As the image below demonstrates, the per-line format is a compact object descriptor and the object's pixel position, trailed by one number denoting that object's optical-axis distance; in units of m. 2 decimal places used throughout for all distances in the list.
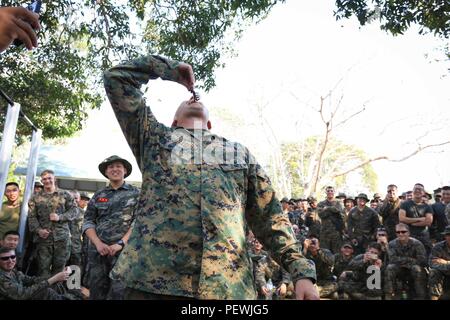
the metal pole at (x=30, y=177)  6.76
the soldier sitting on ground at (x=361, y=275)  7.77
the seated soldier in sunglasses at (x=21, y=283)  5.14
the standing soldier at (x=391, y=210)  8.88
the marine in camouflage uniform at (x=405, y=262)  7.33
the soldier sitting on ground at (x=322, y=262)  8.20
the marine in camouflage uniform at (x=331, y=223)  9.48
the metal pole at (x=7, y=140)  4.80
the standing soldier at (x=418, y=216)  7.99
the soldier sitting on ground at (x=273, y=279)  7.55
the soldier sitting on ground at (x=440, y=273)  6.85
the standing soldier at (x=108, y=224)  4.36
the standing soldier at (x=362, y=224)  9.02
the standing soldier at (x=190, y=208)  1.88
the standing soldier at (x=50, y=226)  6.84
